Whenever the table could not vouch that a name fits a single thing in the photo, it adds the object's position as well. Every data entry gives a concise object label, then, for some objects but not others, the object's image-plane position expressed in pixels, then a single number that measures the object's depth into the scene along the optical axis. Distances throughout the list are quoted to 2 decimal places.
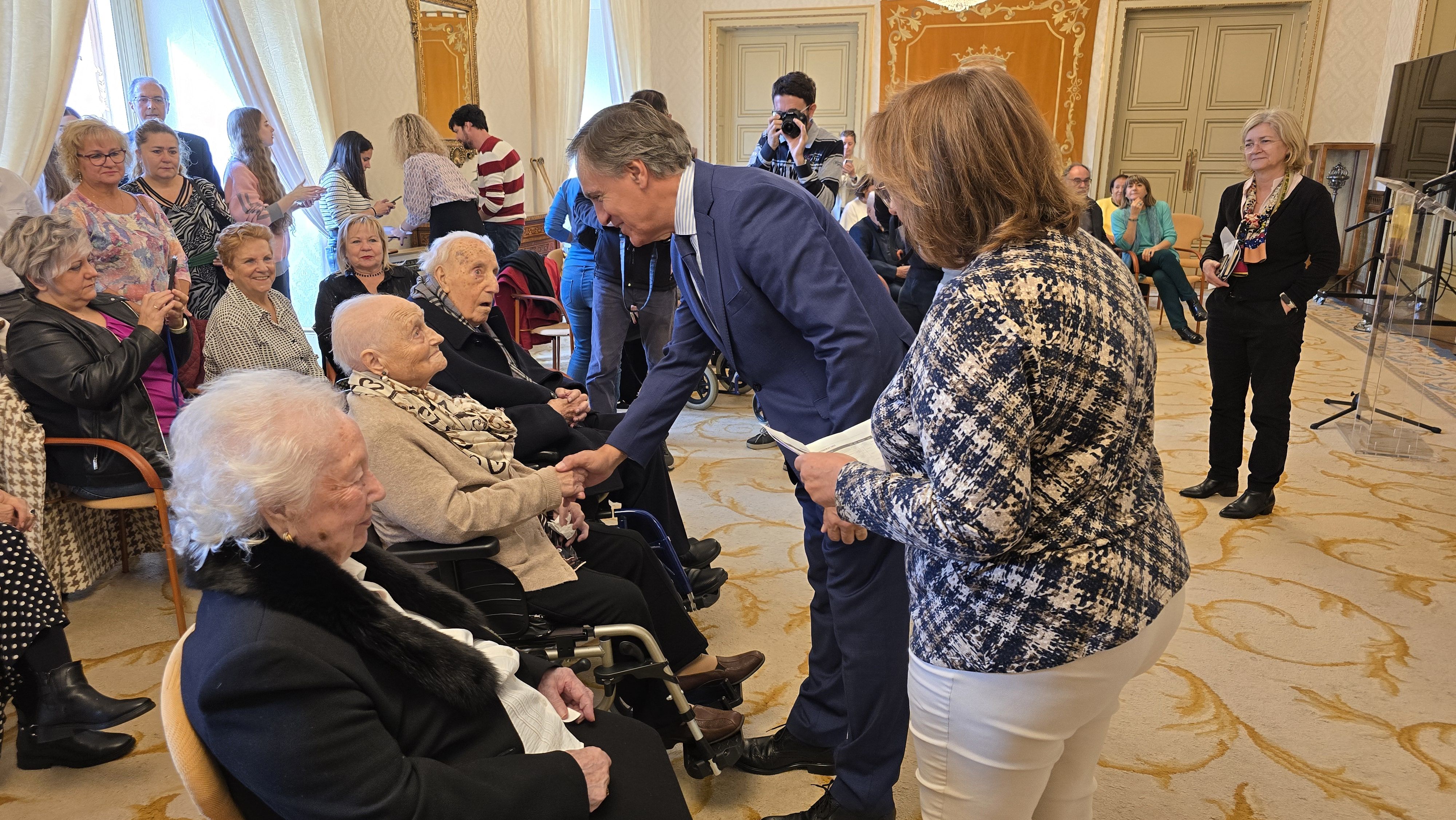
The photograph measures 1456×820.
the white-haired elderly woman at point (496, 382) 2.68
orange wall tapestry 9.20
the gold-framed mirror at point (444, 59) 6.05
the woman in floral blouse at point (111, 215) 3.41
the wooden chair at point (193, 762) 1.09
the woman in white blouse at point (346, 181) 4.96
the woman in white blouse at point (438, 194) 5.00
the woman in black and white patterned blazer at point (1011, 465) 1.03
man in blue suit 1.71
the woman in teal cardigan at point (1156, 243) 7.38
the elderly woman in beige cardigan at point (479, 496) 1.89
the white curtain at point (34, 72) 3.75
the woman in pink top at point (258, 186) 4.60
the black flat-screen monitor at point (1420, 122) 6.98
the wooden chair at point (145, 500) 2.68
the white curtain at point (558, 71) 7.53
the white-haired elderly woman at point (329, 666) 1.09
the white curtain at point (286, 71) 4.87
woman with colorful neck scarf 3.38
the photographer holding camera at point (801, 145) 4.70
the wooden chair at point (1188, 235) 8.46
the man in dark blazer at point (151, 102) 4.18
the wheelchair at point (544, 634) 1.85
